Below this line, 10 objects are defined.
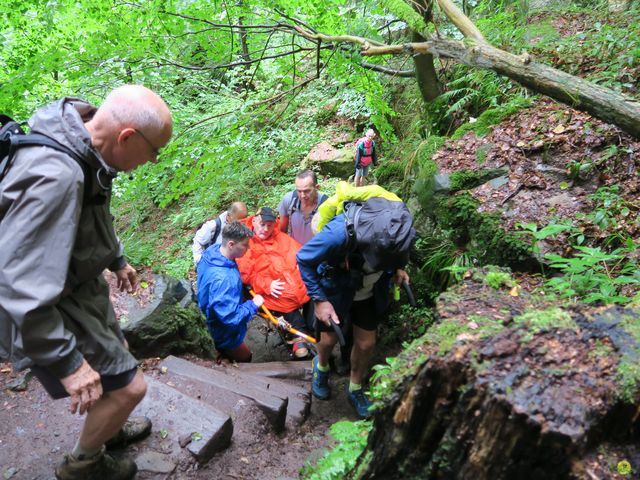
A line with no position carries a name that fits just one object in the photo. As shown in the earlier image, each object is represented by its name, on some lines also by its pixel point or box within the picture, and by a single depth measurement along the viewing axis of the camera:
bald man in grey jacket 1.81
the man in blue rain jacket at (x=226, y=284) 4.86
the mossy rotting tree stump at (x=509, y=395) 1.47
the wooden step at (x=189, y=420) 3.27
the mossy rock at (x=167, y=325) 4.50
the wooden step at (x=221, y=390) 3.99
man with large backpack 3.58
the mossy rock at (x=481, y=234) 4.25
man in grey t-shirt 5.88
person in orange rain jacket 5.95
